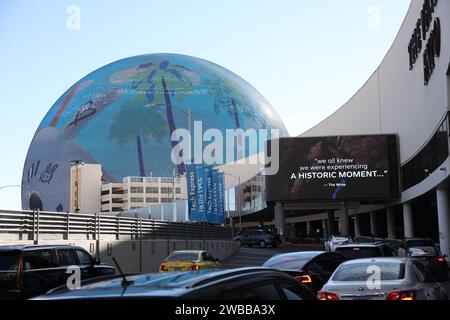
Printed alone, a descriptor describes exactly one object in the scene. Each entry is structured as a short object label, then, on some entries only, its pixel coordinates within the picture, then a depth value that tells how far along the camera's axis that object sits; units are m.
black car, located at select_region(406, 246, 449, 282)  23.15
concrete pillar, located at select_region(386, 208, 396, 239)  67.12
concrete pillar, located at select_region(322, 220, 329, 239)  101.40
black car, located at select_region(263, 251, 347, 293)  13.83
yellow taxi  21.89
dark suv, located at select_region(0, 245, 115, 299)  12.70
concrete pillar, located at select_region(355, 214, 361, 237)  84.50
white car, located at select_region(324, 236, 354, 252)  35.77
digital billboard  63.25
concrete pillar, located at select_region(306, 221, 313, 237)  116.43
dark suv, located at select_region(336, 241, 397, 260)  17.27
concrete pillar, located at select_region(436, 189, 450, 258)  38.48
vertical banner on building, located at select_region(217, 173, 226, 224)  52.47
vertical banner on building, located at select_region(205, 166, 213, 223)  49.97
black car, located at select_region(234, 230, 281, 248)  61.50
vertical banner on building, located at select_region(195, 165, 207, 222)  49.00
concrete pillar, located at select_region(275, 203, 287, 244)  69.69
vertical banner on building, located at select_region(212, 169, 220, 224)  51.31
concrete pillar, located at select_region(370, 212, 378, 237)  77.12
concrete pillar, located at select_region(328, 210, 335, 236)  85.02
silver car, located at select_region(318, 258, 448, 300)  9.78
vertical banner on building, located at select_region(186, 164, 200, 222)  49.04
